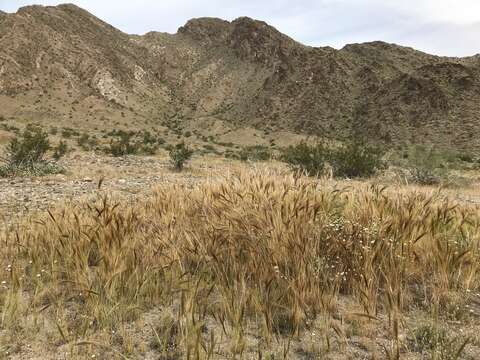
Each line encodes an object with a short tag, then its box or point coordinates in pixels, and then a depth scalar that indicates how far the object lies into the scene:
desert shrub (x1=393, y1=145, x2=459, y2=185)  17.17
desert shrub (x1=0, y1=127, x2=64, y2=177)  13.15
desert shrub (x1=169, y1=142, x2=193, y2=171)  17.73
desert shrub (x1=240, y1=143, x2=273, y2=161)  30.27
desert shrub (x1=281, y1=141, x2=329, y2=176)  19.54
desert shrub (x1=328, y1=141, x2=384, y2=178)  19.47
